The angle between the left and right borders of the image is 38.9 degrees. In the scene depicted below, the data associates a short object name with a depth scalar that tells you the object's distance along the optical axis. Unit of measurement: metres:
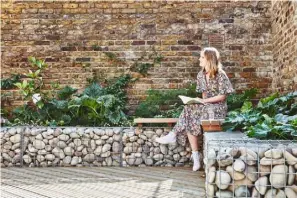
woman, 4.43
